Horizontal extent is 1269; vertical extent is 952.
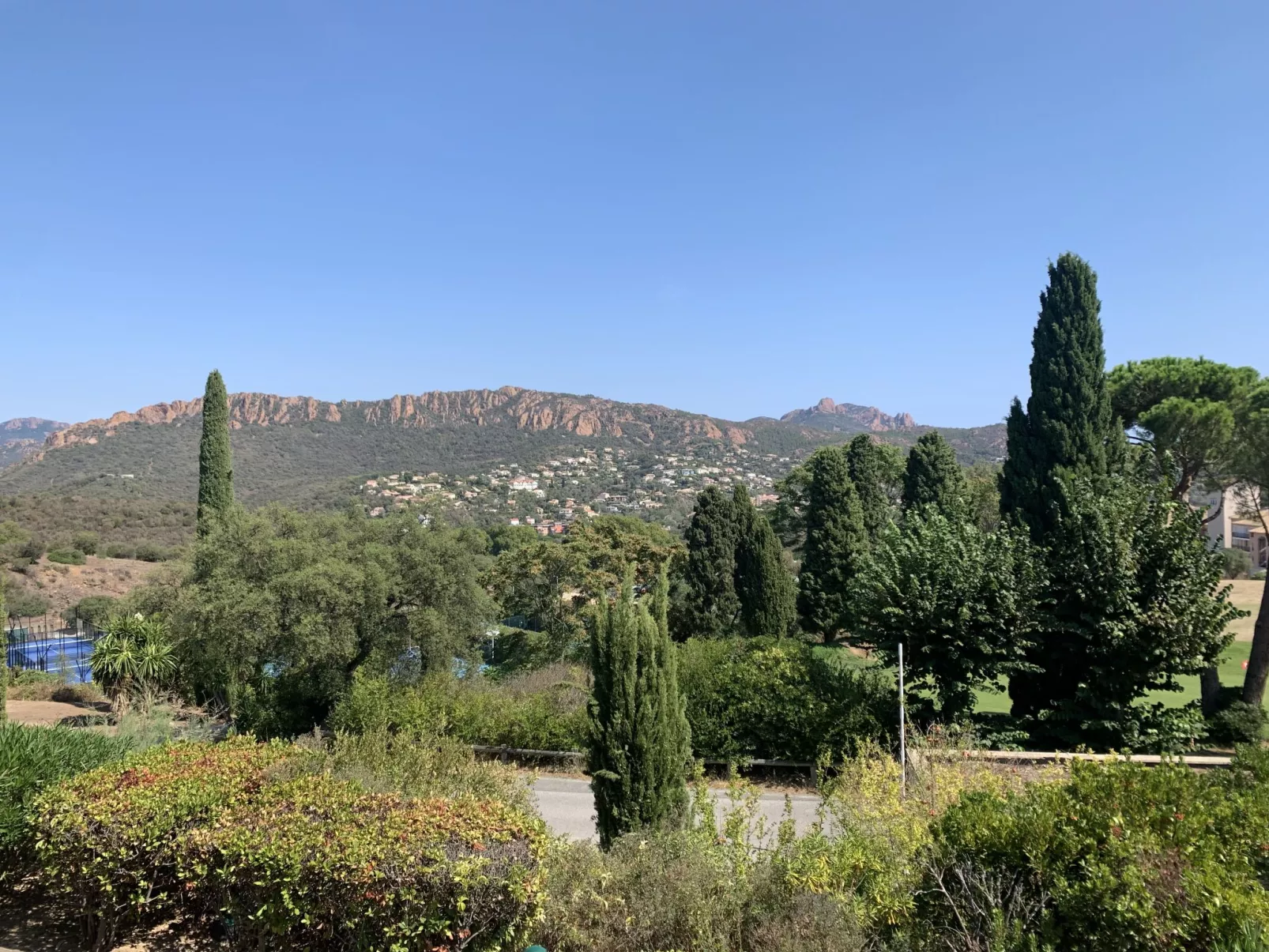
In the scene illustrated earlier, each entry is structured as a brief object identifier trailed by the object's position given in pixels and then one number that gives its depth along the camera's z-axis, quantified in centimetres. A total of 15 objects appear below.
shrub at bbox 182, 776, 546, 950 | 438
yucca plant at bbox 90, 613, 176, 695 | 1780
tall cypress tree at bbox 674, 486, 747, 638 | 2412
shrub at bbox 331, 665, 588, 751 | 1251
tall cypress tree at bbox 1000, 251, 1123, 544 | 1717
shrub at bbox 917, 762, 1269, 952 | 332
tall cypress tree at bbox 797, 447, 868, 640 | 2512
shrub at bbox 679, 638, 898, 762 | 1137
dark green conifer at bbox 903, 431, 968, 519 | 2680
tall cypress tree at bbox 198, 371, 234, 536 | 2575
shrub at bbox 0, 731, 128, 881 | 548
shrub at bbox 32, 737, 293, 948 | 486
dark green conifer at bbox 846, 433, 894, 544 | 2789
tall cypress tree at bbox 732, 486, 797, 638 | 2345
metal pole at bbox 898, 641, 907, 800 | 726
